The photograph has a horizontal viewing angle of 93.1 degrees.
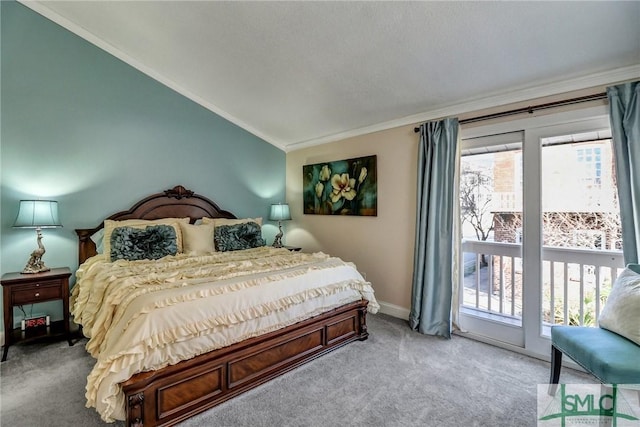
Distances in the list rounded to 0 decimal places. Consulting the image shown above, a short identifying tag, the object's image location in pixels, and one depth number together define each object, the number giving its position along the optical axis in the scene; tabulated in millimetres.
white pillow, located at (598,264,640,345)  1780
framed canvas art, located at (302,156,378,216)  3953
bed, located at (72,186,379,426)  1726
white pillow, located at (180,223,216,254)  3602
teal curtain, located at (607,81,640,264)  2180
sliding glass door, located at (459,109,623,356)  2549
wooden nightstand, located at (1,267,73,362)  2637
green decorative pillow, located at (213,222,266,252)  3795
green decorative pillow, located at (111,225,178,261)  3088
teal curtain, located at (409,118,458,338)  3133
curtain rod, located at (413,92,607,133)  2393
